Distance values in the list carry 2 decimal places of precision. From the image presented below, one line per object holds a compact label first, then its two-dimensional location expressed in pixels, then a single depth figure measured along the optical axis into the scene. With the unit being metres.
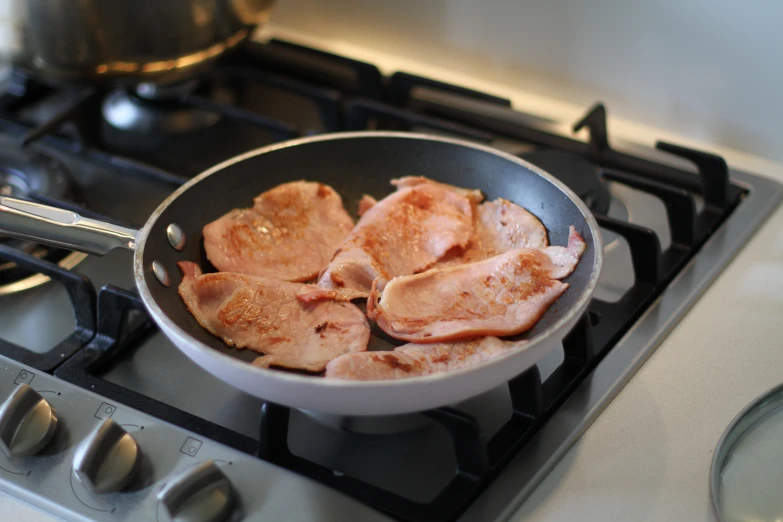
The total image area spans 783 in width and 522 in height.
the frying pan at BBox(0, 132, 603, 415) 0.53
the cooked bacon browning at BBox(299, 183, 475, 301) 0.74
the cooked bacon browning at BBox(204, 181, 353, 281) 0.76
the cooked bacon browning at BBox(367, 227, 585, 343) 0.66
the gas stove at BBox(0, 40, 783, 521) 0.58
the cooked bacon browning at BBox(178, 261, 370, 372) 0.66
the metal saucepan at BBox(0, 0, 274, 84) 0.87
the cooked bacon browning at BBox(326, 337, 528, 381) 0.58
